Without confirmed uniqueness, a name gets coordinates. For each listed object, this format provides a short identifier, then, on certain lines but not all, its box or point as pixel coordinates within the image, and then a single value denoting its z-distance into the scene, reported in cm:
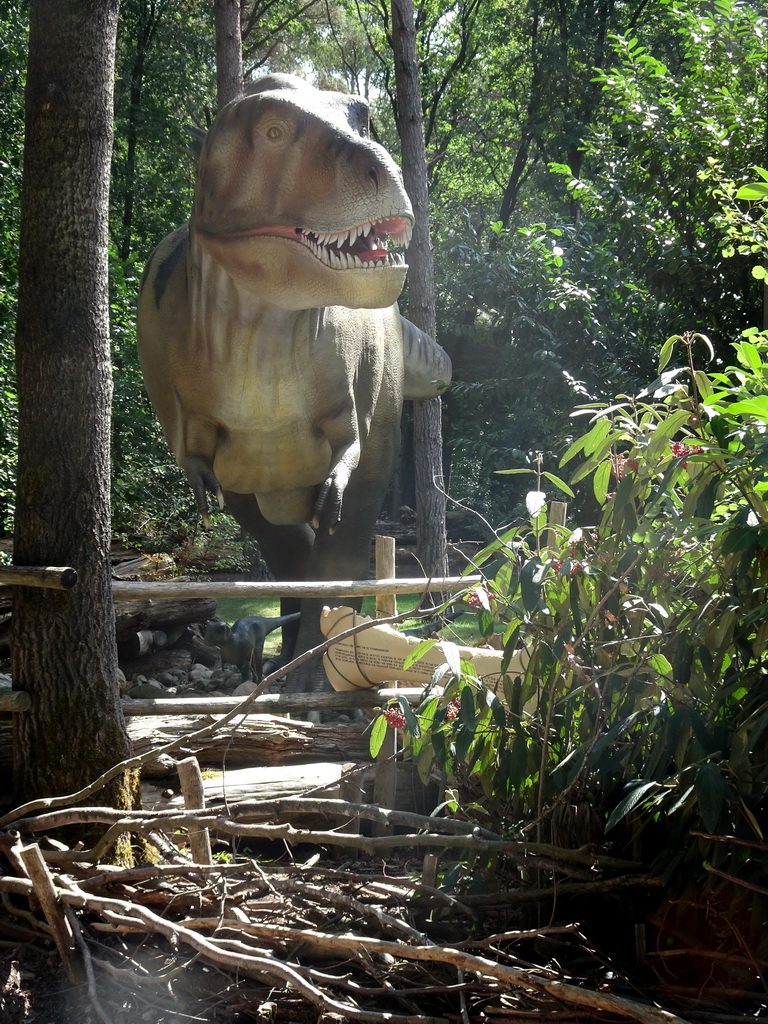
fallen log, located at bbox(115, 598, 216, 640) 645
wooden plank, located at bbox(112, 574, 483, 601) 426
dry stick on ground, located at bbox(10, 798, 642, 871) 241
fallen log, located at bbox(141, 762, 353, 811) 370
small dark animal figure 512
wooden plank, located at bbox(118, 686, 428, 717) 420
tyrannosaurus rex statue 363
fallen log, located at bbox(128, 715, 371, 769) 406
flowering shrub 213
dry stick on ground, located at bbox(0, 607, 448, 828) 258
